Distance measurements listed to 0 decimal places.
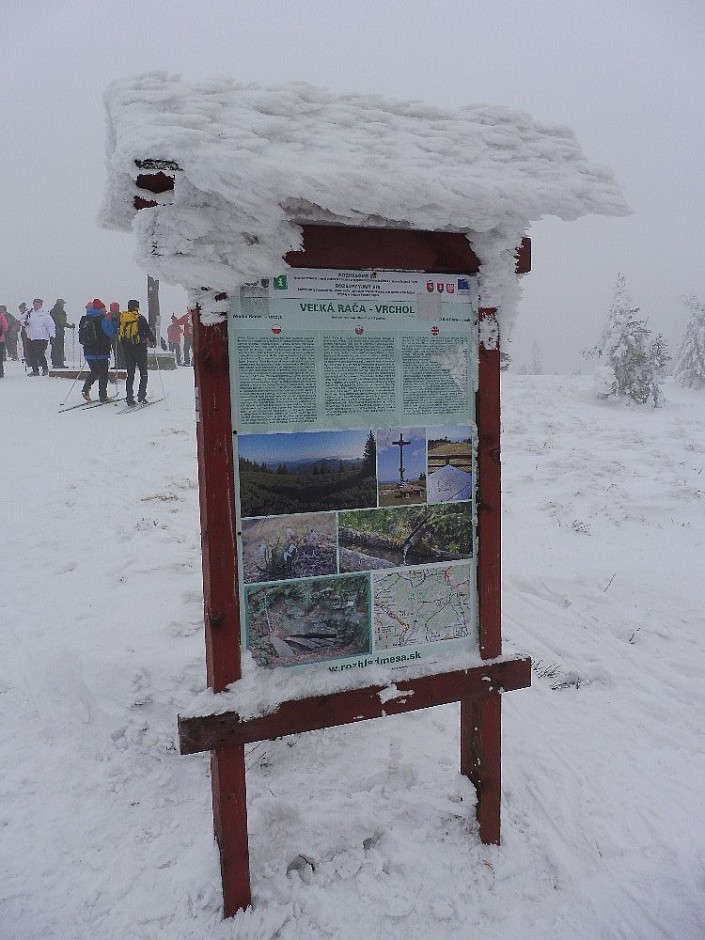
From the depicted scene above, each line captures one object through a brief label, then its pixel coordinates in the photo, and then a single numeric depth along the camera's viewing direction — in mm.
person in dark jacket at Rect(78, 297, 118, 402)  12914
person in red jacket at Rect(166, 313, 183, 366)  25659
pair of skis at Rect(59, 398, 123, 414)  13727
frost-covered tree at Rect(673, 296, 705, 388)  27125
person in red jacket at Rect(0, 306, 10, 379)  18422
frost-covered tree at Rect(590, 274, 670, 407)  18500
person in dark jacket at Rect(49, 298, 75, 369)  20583
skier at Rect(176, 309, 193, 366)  21453
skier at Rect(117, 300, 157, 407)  12383
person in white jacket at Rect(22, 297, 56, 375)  17859
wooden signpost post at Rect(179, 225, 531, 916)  2299
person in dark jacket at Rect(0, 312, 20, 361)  27281
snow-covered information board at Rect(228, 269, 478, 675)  2350
